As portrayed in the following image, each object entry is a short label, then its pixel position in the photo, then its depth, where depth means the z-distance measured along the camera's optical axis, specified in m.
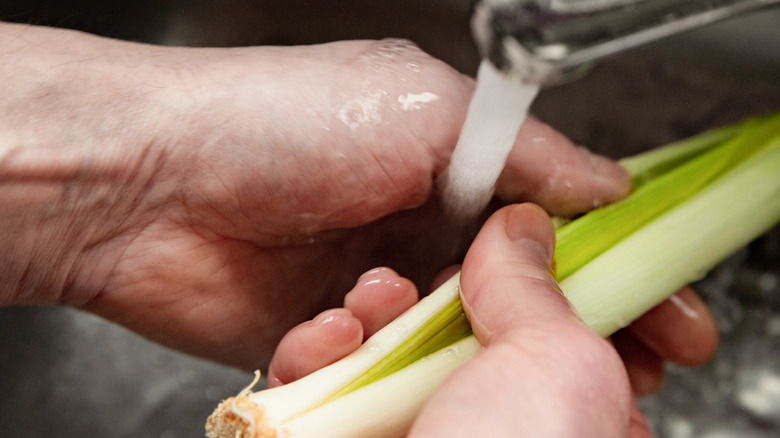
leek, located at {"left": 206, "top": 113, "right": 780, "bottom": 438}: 0.30
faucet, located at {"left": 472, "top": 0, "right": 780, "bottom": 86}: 0.26
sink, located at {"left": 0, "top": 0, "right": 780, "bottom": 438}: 0.38
